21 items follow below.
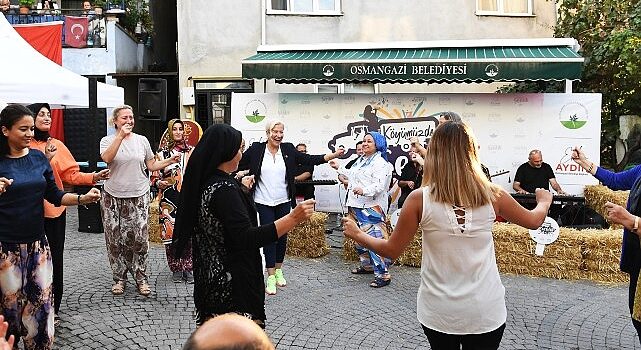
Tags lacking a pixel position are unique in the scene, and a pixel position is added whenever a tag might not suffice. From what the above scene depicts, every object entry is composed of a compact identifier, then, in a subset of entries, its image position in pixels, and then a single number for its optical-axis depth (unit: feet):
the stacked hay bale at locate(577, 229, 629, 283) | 25.83
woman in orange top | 18.52
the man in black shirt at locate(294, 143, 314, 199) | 36.24
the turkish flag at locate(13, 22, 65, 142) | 43.34
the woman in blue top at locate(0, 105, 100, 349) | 14.67
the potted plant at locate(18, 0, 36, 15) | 51.52
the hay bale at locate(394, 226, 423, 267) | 27.91
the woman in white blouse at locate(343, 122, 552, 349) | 10.79
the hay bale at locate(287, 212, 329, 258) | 29.96
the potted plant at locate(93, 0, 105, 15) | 52.06
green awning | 35.45
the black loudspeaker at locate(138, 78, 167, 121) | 38.52
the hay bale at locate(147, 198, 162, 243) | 33.24
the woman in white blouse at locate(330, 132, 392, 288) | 24.90
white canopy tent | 24.07
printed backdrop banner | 35.81
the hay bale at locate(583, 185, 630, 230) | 31.60
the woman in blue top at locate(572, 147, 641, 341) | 12.16
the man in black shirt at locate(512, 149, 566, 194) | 35.09
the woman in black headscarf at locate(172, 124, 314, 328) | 11.34
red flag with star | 52.29
